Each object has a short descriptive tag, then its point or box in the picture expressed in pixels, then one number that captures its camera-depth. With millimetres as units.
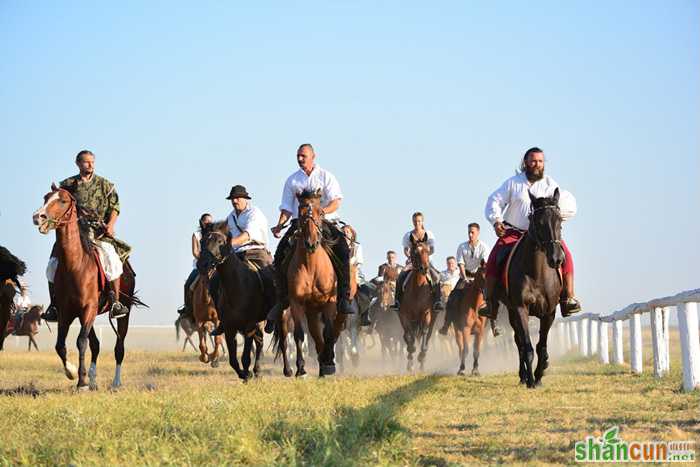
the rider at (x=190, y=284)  25281
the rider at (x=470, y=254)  24688
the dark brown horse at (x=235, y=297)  17188
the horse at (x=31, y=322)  39178
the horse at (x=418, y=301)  24000
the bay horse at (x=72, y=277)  15211
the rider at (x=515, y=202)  16094
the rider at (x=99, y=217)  16234
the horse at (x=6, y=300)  16750
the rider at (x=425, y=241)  24188
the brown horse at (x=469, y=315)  23219
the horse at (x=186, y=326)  33453
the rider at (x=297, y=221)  16422
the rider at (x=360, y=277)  19523
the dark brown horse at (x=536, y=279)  14781
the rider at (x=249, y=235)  17969
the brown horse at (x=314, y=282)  15742
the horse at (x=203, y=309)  24844
